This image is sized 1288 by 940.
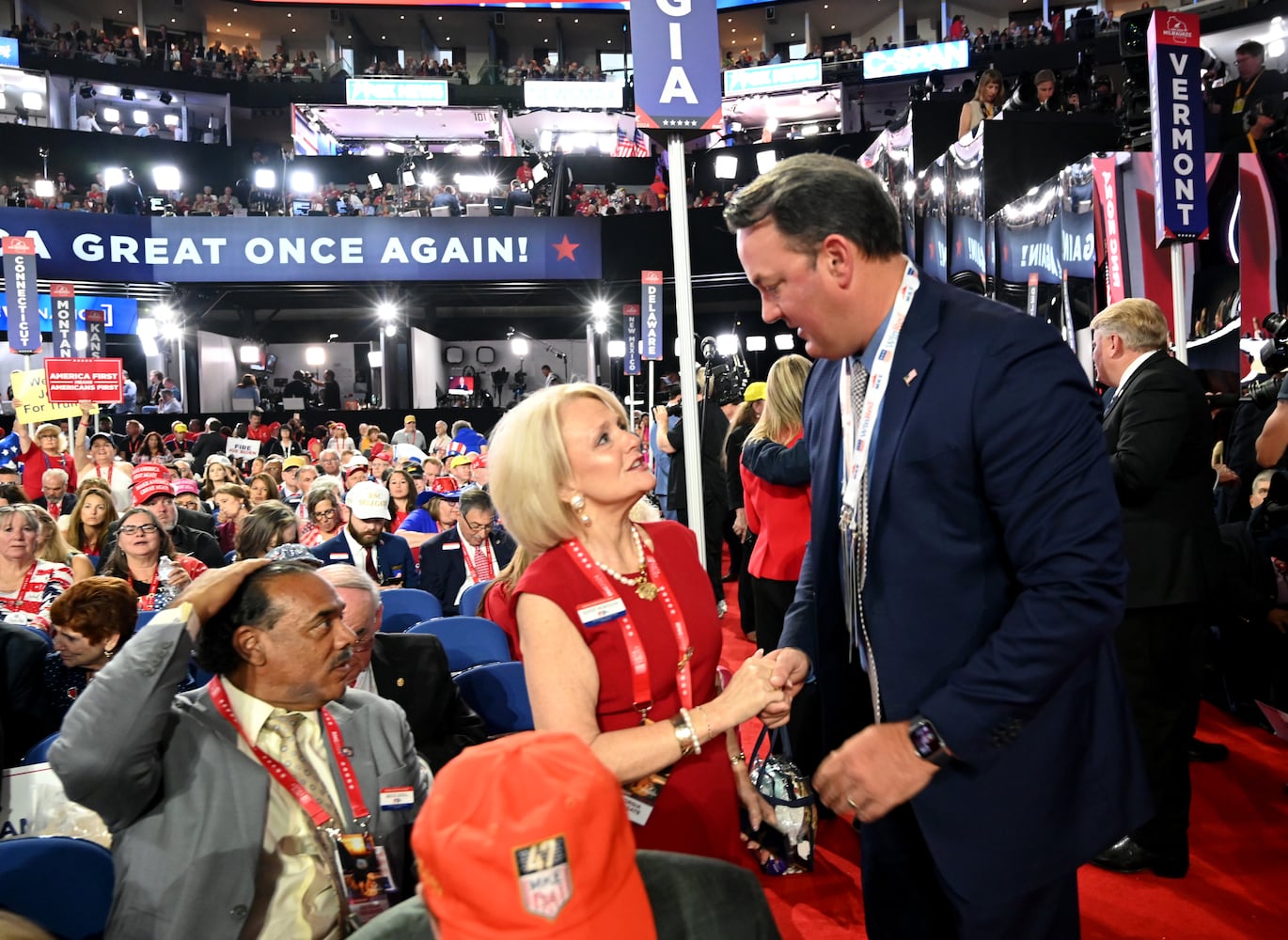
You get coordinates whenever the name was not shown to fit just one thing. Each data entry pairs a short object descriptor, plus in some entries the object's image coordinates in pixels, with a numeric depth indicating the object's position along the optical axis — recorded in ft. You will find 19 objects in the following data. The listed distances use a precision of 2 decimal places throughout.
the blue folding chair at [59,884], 6.13
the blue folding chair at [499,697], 10.80
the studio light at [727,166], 72.33
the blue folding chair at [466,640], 12.84
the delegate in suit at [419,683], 9.58
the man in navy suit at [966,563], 3.99
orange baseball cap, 2.63
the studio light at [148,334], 66.08
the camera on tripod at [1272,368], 13.88
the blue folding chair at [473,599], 16.25
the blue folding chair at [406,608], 14.94
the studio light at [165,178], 83.15
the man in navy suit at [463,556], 17.97
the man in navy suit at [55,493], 25.43
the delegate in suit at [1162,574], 9.64
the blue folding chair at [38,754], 9.09
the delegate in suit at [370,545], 17.35
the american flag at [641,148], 97.20
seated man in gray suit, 5.41
